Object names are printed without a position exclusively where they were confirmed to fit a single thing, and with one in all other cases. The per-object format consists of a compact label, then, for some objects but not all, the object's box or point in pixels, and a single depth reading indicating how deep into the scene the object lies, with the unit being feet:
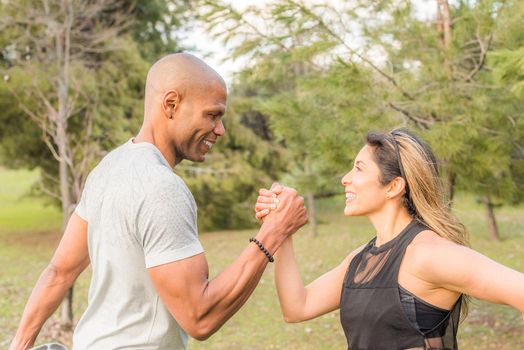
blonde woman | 7.65
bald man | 6.62
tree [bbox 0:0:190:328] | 37.16
